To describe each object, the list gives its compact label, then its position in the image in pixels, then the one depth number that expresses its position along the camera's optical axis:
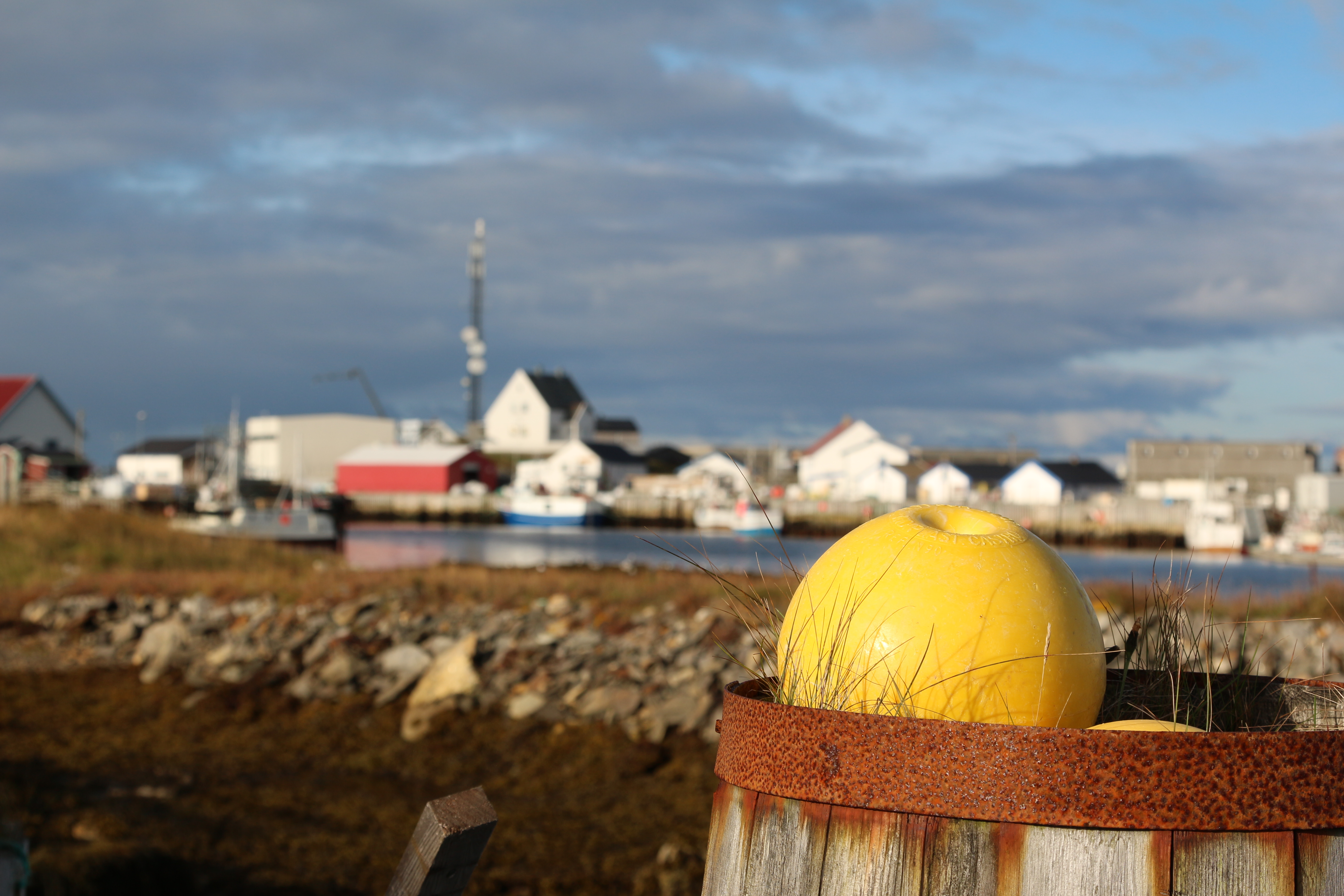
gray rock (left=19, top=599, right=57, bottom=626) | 20.34
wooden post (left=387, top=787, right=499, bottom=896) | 1.90
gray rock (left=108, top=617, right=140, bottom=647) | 18.58
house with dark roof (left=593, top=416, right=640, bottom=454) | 124.44
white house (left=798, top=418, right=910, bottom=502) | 97.75
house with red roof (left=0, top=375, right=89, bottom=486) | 81.00
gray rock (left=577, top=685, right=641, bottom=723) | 12.41
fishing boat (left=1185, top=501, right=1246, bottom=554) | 67.38
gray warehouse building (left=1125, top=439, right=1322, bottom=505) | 98.94
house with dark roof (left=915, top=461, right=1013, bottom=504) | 89.00
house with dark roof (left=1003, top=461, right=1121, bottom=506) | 91.88
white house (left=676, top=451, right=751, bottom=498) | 91.44
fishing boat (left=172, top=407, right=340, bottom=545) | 61.12
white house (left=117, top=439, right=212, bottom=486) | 106.12
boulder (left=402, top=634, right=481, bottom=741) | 12.80
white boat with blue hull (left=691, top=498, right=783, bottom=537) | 72.88
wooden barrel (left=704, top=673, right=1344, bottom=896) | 1.61
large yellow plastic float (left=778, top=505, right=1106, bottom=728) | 1.79
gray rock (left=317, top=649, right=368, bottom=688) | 14.30
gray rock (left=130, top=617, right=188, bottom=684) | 16.09
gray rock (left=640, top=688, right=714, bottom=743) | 11.81
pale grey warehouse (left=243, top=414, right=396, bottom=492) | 101.25
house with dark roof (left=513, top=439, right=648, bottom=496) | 94.81
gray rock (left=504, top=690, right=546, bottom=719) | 12.73
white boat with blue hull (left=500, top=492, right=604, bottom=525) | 82.00
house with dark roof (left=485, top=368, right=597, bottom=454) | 109.06
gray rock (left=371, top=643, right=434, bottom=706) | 13.85
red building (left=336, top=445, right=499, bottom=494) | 92.44
